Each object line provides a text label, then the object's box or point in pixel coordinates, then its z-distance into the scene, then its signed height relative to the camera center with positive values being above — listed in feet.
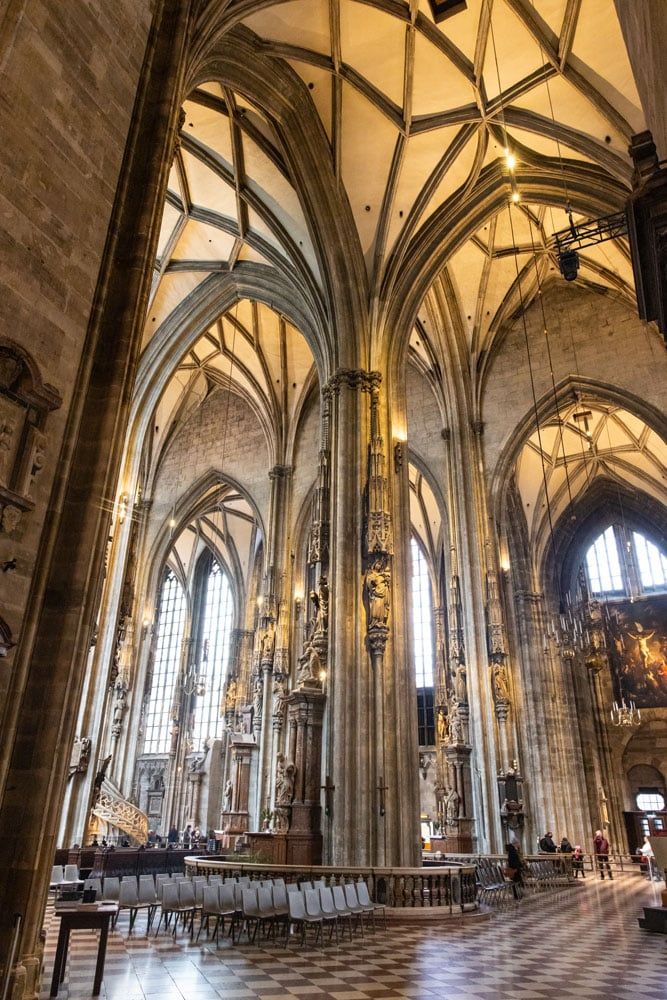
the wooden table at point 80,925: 18.17 -1.83
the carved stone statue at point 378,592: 47.26 +15.64
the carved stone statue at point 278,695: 68.39 +13.72
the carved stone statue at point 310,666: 46.51 +10.94
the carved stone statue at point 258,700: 75.46 +14.41
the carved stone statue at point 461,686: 65.57 +13.81
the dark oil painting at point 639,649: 102.73 +27.10
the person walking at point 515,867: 48.39 -0.92
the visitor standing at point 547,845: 66.18 +0.66
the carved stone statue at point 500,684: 63.77 +13.63
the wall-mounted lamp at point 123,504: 62.34 +27.21
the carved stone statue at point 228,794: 74.02 +5.16
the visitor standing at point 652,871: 60.29 -1.31
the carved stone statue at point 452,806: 63.52 +3.73
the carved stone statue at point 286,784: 43.70 +3.63
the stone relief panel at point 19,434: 18.72 +10.10
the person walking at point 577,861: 66.85 -0.66
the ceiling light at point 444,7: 46.42 +49.85
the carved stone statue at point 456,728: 64.28 +10.11
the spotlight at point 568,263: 34.55 +26.06
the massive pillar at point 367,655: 42.96 +11.62
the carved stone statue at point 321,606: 48.19 +15.01
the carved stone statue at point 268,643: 74.74 +19.67
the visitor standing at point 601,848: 69.22 +0.51
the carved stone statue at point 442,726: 85.78 +13.72
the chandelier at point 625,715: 84.44 +15.75
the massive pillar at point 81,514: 18.38 +9.16
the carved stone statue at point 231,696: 98.96 +19.28
